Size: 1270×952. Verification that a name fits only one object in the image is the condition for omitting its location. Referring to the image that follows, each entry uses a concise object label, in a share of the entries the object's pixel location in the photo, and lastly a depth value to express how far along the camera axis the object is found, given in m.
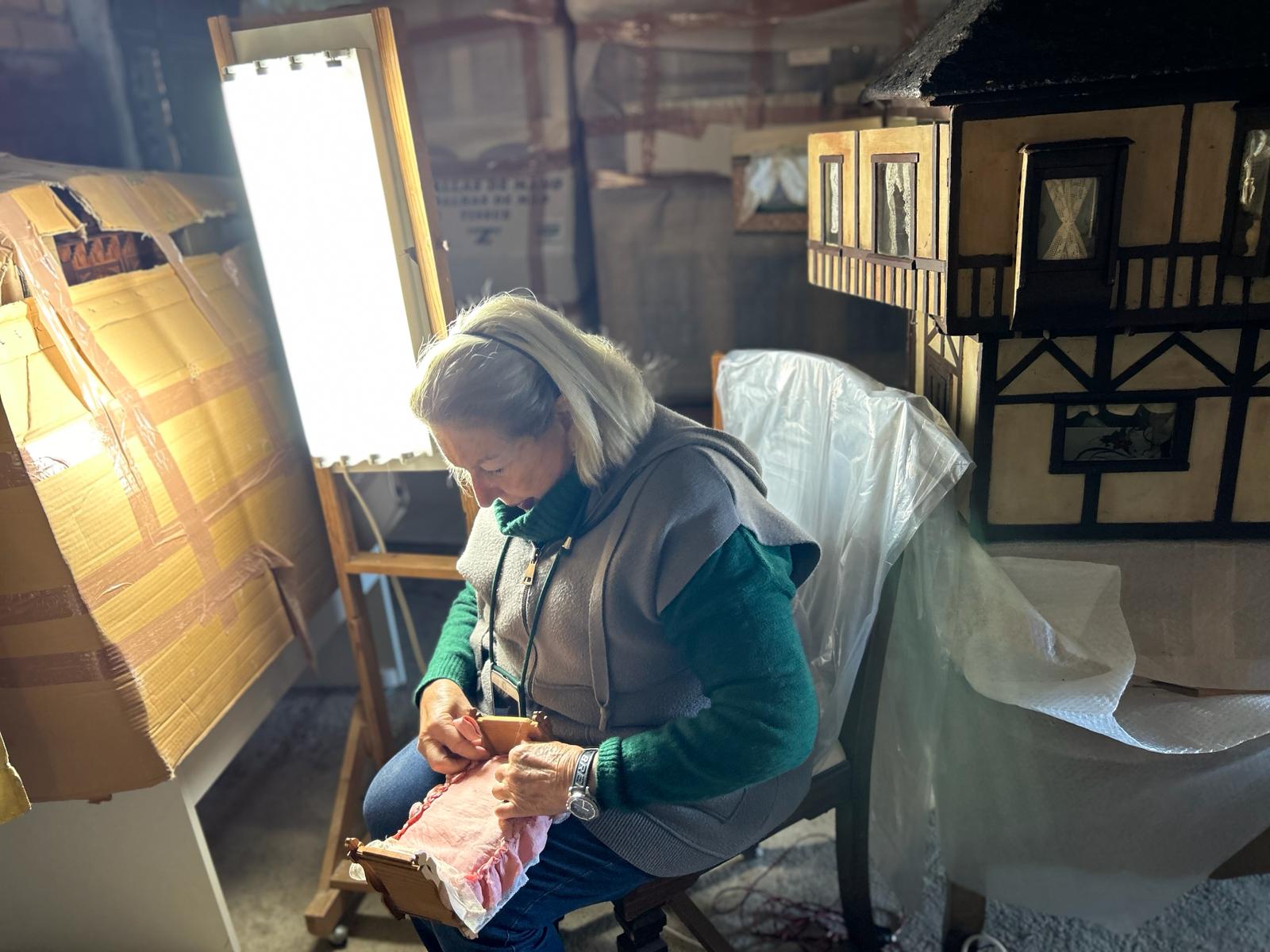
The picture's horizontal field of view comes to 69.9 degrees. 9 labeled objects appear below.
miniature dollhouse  0.96
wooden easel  1.26
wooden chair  1.15
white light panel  1.26
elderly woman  1.00
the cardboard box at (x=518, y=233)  2.03
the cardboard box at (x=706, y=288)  1.97
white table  1.38
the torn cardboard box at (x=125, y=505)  1.18
